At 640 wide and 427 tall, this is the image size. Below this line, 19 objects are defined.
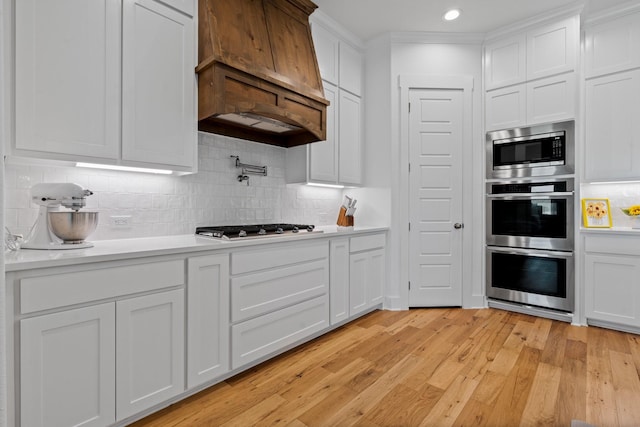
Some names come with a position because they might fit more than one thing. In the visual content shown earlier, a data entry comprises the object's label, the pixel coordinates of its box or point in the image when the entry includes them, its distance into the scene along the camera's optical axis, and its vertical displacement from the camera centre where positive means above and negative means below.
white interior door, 3.57 +0.20
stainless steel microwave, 3.18 +0.66
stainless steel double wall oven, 3.19 -0.01
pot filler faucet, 2.79 +0.39
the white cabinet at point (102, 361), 1.36 -0.69
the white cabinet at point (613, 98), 3.06 +1.13
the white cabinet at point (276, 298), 2.11 -0.61
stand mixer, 1.64 -0.02
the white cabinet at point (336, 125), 3.13 +0.95
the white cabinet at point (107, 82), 1.56 +0.71
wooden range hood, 2.14 +1.00
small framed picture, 3.20 +0.02
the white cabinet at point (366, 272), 3.11 -0.59
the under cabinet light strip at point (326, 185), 3.12 +0.30
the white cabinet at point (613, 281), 2.88 -0.60
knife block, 3.35 -0.05
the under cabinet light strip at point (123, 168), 1.83 +0.27
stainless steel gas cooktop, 2.15 -0.13
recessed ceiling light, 3.15 +1.97
